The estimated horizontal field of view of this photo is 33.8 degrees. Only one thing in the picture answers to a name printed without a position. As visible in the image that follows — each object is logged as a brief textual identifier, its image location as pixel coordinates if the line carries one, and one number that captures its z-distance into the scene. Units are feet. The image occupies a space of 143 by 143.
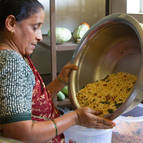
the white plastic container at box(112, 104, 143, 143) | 4.14
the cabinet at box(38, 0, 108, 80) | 5.35
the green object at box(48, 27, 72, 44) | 5.68
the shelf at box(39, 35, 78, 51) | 5.62
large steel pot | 3.77
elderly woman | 2.35
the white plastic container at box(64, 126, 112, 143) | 3.44
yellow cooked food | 3.38
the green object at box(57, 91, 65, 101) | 5.99
